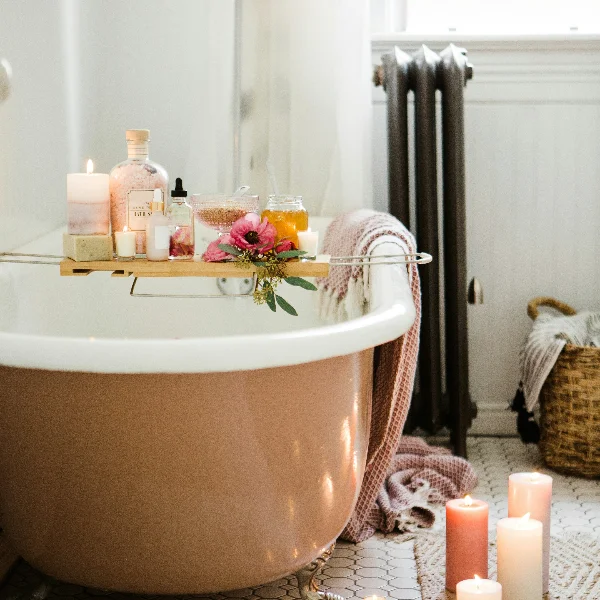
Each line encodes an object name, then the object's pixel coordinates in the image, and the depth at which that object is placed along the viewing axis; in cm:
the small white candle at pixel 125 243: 327
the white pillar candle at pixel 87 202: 325
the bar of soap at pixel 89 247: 326
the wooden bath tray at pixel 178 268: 324
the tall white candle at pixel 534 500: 325
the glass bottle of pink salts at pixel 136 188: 329
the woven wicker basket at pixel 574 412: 382
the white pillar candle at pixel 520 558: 311
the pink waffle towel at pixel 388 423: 333
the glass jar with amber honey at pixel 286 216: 331
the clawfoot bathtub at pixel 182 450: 281
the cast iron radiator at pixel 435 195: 393
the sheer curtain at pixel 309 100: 399
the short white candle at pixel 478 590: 293
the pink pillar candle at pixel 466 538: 318
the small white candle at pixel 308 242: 329
